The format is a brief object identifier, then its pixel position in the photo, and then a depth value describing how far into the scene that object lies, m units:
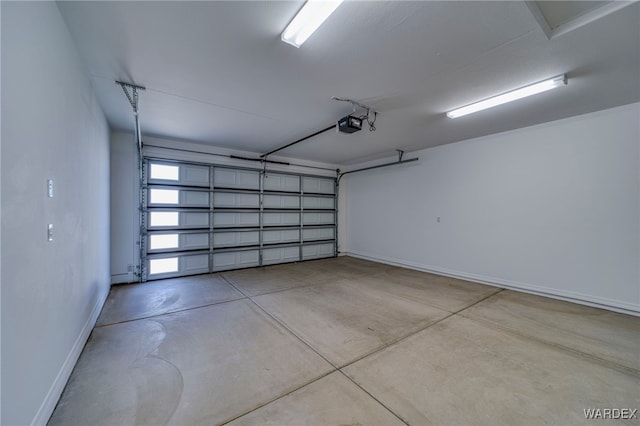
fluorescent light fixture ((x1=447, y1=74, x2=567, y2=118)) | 2.57
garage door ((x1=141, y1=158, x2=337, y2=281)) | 4.70
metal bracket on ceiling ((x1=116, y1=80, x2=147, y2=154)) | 2.69
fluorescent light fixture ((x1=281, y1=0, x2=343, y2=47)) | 1.62
